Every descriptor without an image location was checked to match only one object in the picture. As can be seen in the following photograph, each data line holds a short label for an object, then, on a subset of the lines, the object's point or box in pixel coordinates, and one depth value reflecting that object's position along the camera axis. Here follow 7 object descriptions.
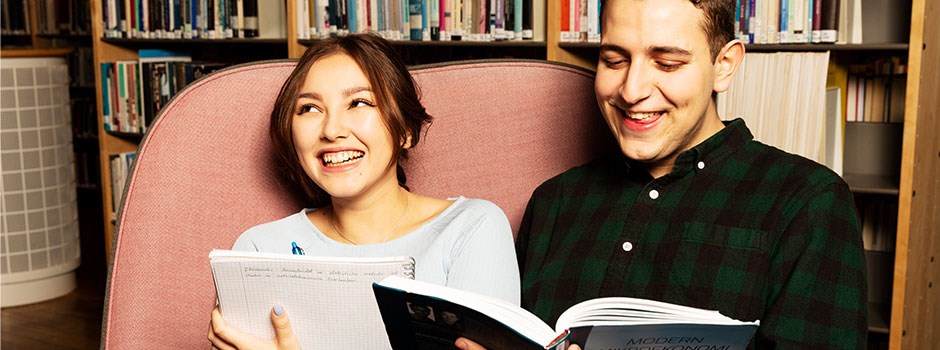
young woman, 1.35
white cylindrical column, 3.58
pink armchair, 1.46
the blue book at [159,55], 3.49
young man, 1.20
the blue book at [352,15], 2.90
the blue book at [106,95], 3.57
